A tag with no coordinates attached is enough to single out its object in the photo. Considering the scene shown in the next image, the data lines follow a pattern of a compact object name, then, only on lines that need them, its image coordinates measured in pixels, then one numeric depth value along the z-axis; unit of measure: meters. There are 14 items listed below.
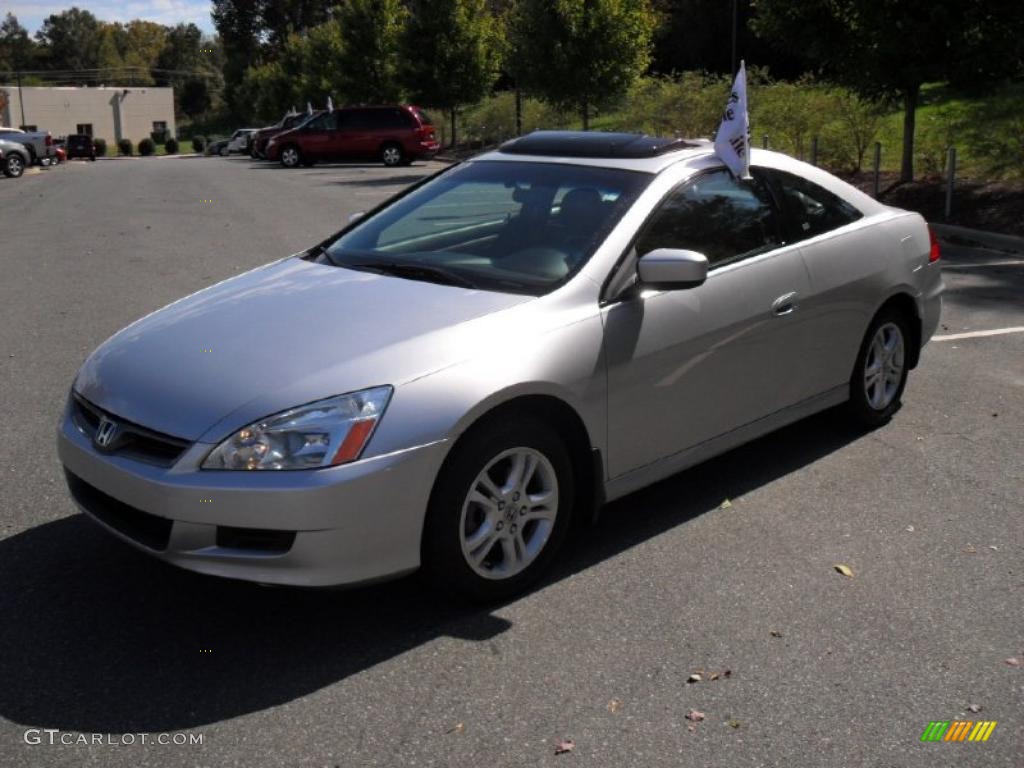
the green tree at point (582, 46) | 28.38
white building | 99.75
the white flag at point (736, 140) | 5.05
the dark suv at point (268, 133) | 46.69
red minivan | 36.03
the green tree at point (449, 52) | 37.91
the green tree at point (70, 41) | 147.62
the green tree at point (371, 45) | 48.03
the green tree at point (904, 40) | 15.13
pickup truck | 41.09
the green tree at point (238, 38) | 104.06
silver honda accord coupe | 3.58
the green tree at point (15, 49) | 144.12
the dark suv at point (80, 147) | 65.81
